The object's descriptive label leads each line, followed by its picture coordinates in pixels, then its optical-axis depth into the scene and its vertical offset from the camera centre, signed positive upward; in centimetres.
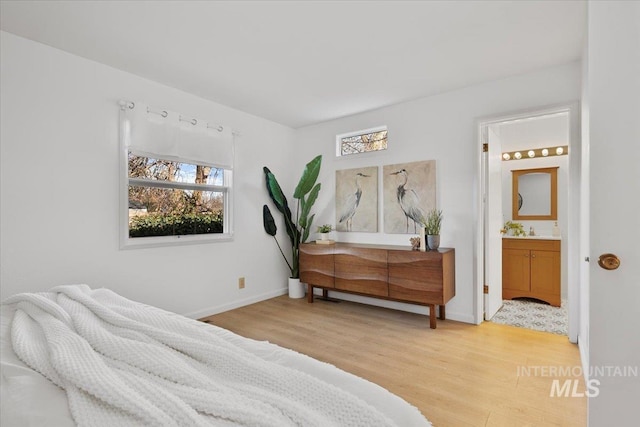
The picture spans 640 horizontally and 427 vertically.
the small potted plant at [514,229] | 449 -29
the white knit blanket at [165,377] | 73 -47
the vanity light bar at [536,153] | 427 +81
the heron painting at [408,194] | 346 +18
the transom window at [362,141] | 392 +92
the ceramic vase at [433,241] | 315 -32
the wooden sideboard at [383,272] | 301 -67
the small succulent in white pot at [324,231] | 407 -27
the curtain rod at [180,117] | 276 +96
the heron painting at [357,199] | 388 +14
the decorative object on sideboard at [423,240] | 318 -31
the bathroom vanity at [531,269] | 383 -77
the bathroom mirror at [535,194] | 441 +23
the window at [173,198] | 295 +14
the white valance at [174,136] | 282 +76
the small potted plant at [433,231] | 315 -22
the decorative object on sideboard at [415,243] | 328 -35
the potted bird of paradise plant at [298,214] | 407 -2
